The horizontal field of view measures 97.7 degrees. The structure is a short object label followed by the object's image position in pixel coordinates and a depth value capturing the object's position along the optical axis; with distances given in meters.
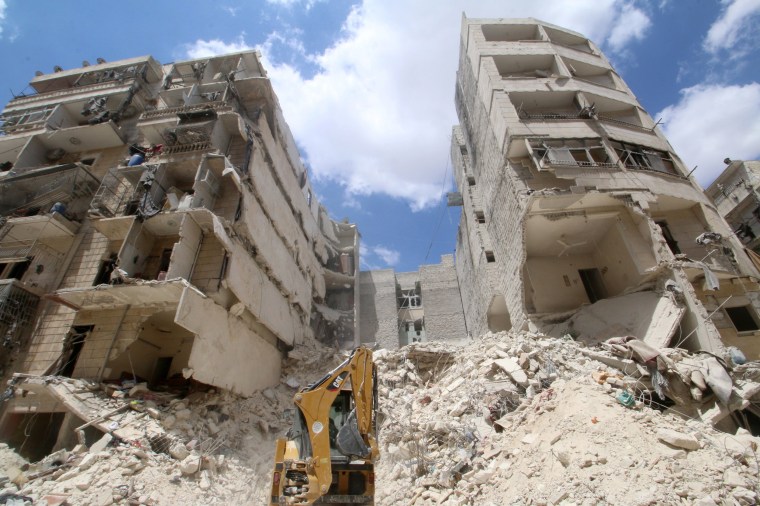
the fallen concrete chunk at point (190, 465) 7.30
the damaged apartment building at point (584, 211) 10.61
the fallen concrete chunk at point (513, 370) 8.42
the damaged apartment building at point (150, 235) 10.10
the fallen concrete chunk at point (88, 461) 6.81
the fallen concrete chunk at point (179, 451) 7.68
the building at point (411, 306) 23.78
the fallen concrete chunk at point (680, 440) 4.95
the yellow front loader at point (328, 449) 5.21
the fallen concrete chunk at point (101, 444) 7.26
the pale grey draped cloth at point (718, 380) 6.72
